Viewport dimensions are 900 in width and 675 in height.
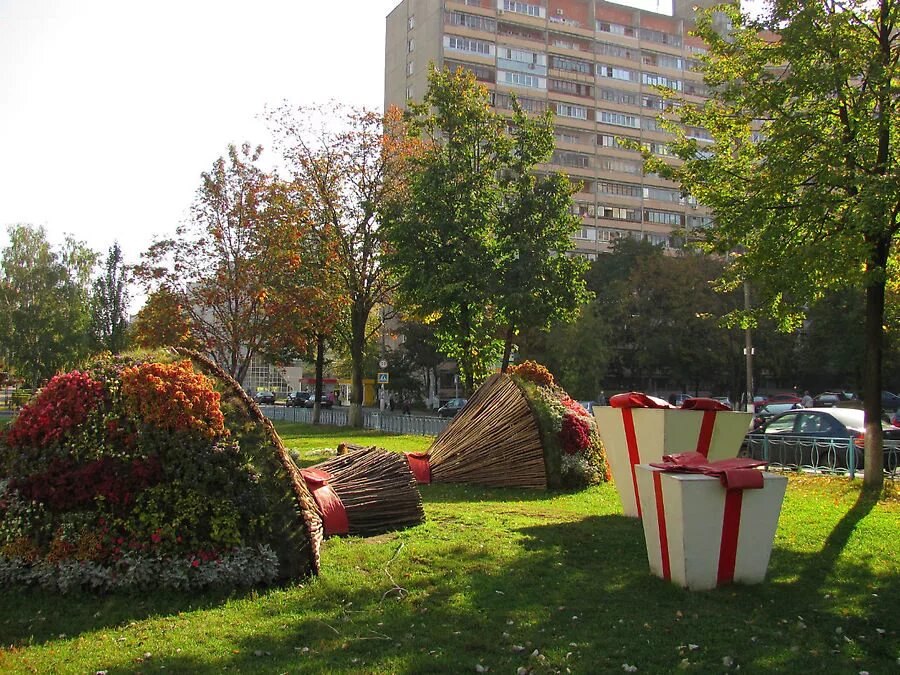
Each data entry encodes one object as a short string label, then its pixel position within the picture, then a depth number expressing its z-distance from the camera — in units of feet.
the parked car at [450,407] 123.68
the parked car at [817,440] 45.75
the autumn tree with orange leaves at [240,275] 67.21
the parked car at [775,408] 111.34
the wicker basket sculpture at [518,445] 38.65
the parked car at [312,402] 198.65
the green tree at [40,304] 159.12
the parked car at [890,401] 139.54
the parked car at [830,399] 135.52
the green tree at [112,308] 118.37
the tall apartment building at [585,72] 209.97
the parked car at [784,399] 154.45
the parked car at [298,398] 212.23
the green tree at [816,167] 34.22
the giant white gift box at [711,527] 18.88
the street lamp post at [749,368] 106.01
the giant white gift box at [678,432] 27.07
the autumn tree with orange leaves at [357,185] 94.12
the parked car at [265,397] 213.62
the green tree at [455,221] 68.03
